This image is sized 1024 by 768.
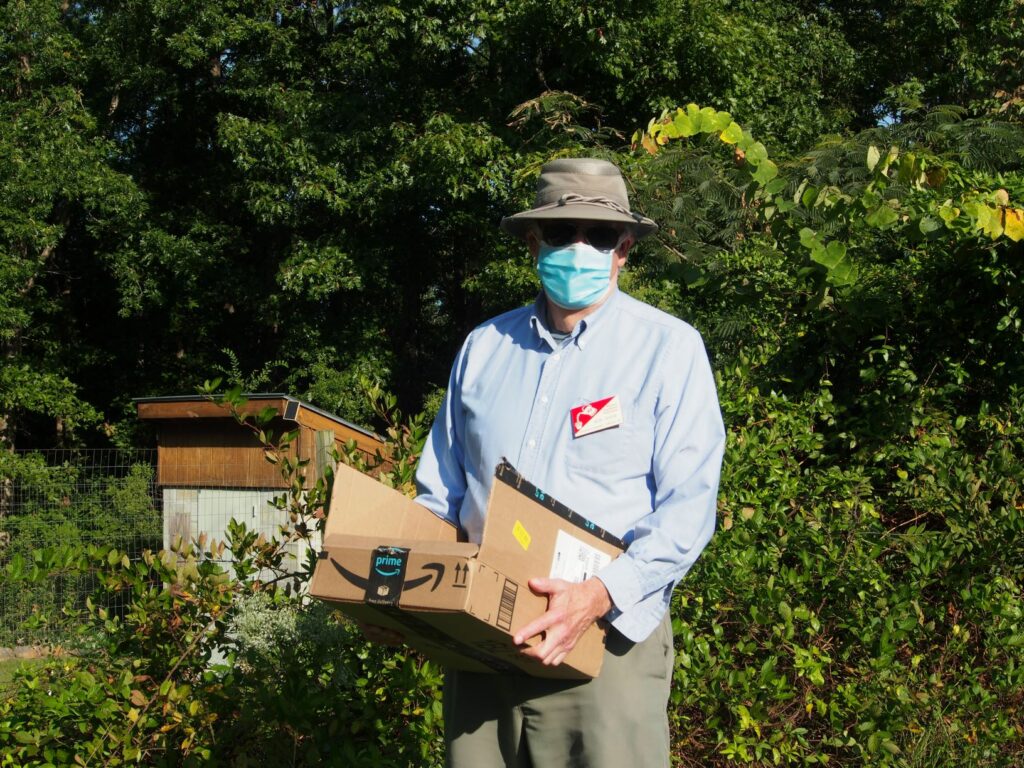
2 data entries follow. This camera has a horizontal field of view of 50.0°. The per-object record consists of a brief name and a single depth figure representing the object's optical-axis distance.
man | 2.27
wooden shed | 10.43
